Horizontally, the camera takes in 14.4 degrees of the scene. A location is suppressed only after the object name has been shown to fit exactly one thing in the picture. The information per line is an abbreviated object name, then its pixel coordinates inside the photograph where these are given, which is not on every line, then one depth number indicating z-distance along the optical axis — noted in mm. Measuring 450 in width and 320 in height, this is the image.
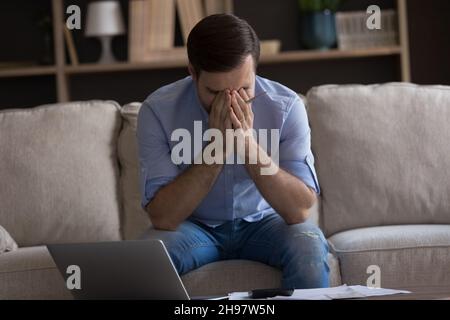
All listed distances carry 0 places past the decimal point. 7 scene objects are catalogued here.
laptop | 3105
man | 4244
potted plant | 7897
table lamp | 7986
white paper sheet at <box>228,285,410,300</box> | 3033
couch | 5227
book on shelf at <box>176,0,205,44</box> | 7924
